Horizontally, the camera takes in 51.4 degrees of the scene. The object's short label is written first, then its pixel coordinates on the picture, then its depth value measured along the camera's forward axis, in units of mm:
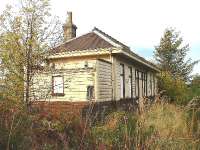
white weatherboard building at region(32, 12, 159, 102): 8106
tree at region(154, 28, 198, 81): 30078
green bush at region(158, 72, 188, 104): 19090
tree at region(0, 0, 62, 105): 5760
